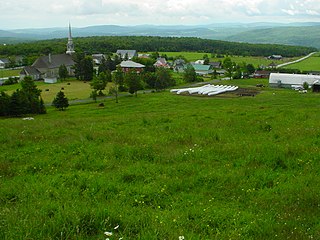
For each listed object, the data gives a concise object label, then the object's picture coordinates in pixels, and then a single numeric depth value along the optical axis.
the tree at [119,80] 78.66
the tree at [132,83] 69.44
